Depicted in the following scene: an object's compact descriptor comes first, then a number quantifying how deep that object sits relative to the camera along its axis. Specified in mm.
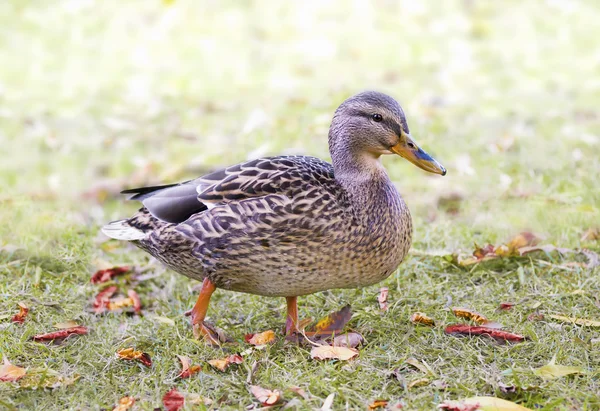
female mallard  6258
